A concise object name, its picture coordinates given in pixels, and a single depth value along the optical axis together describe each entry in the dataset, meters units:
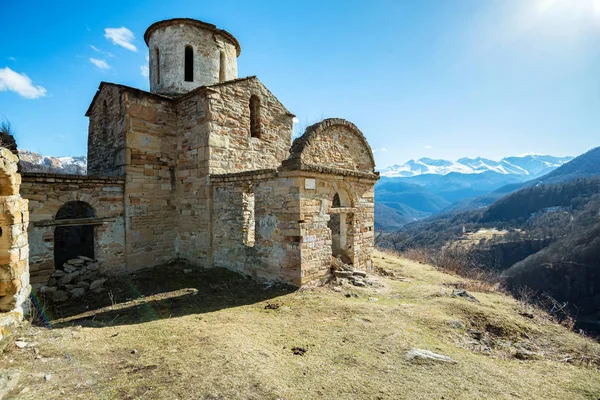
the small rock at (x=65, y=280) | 7.76
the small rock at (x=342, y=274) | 8.35
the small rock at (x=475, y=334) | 5.73
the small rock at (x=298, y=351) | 4.38
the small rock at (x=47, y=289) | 7.37
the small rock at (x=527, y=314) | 7.10
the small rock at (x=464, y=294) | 7.90
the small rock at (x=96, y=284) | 7.91
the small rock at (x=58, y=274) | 7.83
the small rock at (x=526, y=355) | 5.04
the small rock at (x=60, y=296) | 7.24
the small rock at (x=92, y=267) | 8.40
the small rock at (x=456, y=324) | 5.92
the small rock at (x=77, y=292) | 7.49
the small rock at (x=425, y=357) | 4.34
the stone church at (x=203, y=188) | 7.71
